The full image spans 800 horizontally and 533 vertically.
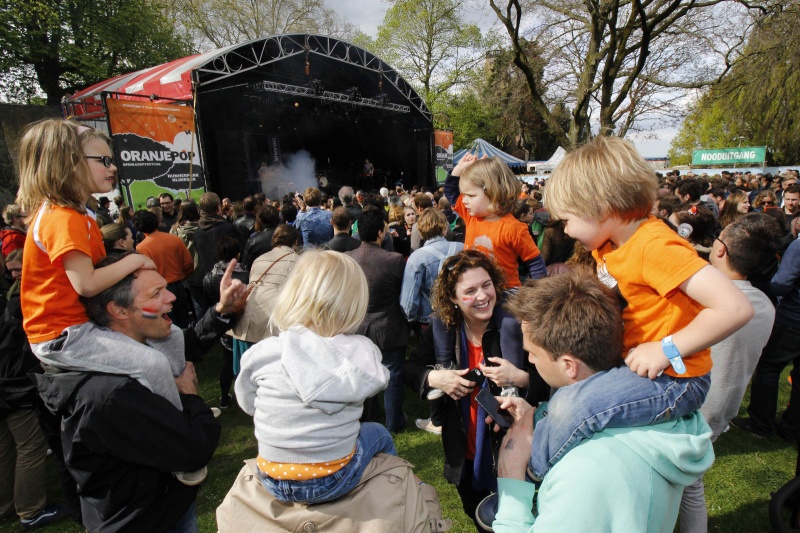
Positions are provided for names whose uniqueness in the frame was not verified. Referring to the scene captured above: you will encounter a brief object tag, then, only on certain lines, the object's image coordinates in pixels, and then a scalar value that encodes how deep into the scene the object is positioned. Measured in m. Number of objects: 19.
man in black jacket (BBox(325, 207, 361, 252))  4.57
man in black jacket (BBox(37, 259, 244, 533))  1.45
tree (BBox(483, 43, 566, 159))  19.56
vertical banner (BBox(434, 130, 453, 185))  21.01
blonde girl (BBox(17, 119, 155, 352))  1.67
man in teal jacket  1.00
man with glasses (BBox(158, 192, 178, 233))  7.16
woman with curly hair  1.98
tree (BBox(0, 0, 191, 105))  18.45
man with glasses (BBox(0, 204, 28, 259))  3.92
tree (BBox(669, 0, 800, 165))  12.73
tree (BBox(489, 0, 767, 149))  10.81
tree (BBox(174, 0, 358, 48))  27.42
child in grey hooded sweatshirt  1.26
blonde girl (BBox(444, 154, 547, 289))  3.04
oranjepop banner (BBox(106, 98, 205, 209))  9.73
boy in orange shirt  1.12
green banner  27.02
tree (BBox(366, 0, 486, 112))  29.00
